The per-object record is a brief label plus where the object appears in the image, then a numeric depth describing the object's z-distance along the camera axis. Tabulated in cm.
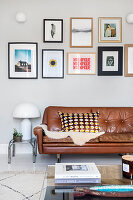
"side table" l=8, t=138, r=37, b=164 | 314
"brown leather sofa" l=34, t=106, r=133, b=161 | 291
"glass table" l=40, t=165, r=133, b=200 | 123
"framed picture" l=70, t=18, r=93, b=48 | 378
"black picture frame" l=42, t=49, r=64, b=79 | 378
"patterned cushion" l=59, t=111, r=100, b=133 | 313
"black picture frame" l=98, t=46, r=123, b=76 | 379
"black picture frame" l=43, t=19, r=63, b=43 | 377
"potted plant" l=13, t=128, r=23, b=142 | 323
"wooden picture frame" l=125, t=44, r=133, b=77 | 376
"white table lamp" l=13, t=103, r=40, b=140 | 327
